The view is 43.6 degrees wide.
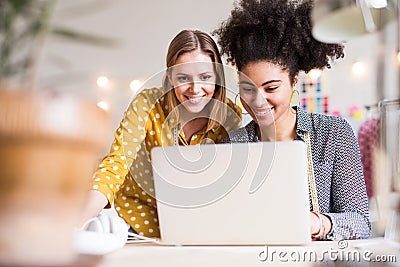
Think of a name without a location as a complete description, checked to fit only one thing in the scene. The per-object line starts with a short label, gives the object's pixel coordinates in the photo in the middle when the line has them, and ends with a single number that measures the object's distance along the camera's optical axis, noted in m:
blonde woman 1.30
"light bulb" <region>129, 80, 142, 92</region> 1.67
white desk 0.64
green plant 0.27
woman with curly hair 1.39
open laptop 0.81
